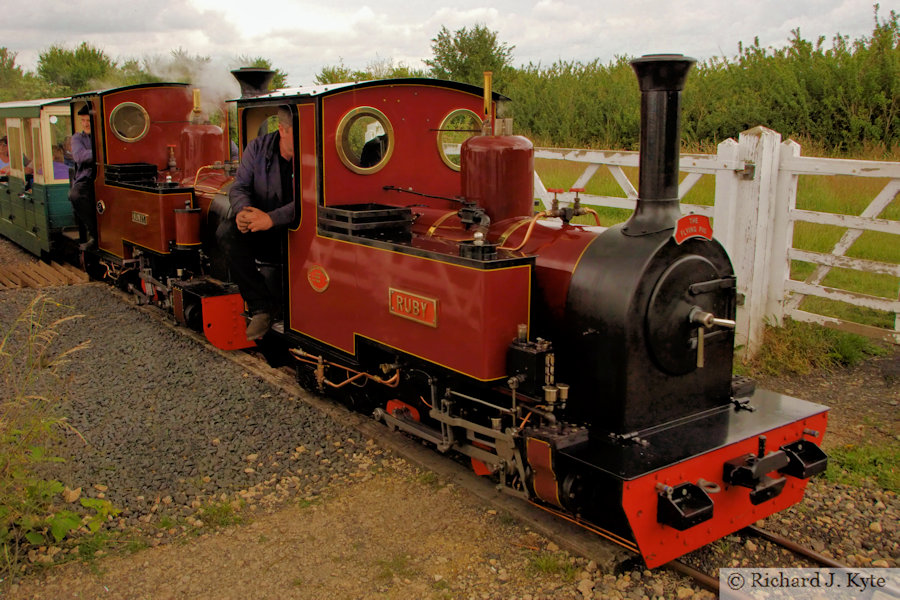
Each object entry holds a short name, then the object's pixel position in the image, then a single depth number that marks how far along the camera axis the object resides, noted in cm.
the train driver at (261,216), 538
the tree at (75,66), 3397
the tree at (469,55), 2498
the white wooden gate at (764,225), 611
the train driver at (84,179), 908
